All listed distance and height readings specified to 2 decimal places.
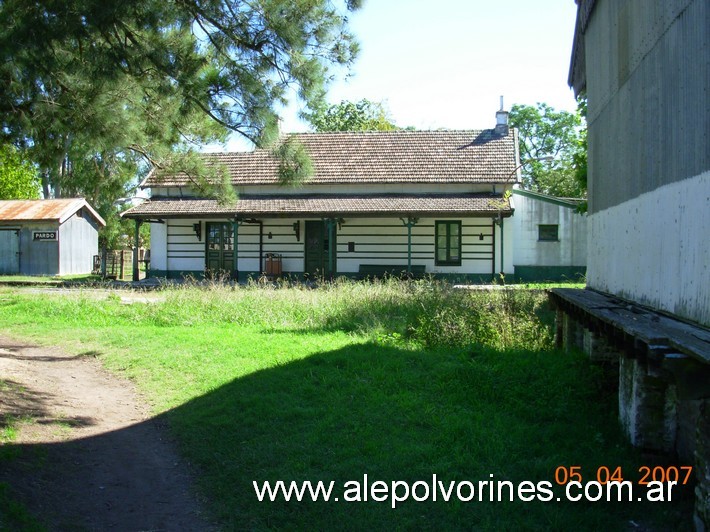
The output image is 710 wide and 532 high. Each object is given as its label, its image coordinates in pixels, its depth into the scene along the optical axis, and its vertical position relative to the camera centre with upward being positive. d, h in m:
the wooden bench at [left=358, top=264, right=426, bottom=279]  25.25 -0.55
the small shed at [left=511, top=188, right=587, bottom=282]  25.70 +0.72
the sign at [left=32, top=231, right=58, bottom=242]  33.16 +0.83
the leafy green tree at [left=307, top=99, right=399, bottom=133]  49.10 +10.68
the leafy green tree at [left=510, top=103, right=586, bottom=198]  56.84 +11.33
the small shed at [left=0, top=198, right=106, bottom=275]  32.94 +0.71
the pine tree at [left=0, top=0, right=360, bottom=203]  7.46 +2.40
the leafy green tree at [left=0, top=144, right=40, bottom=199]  41.62 +4.62
